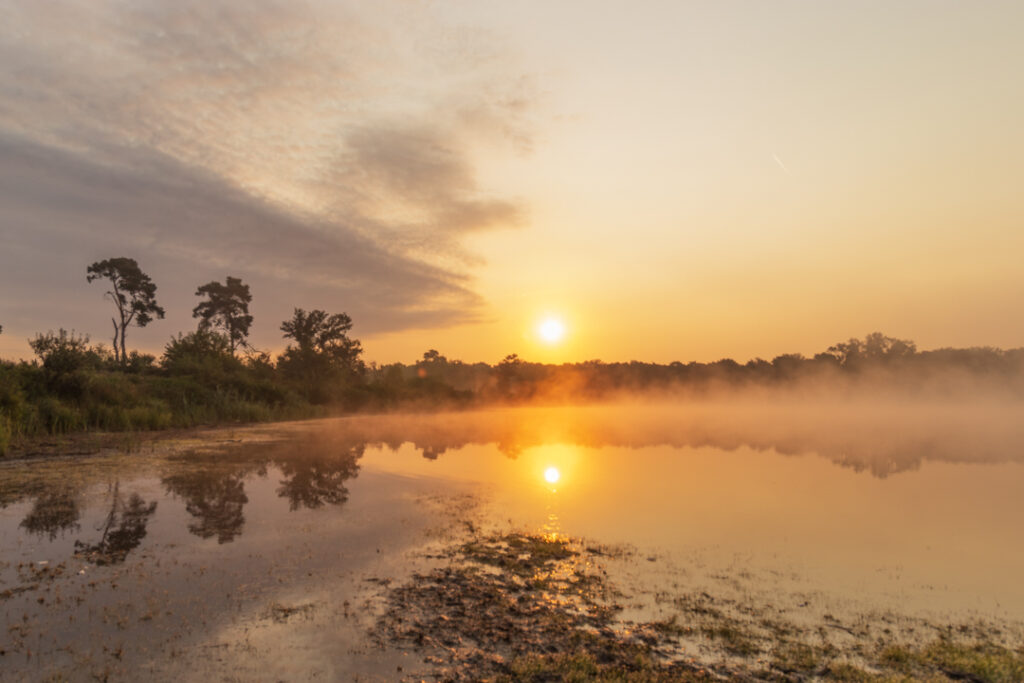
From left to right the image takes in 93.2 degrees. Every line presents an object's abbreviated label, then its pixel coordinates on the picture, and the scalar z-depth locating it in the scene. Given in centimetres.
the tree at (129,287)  5538
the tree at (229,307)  6494
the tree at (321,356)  5297
